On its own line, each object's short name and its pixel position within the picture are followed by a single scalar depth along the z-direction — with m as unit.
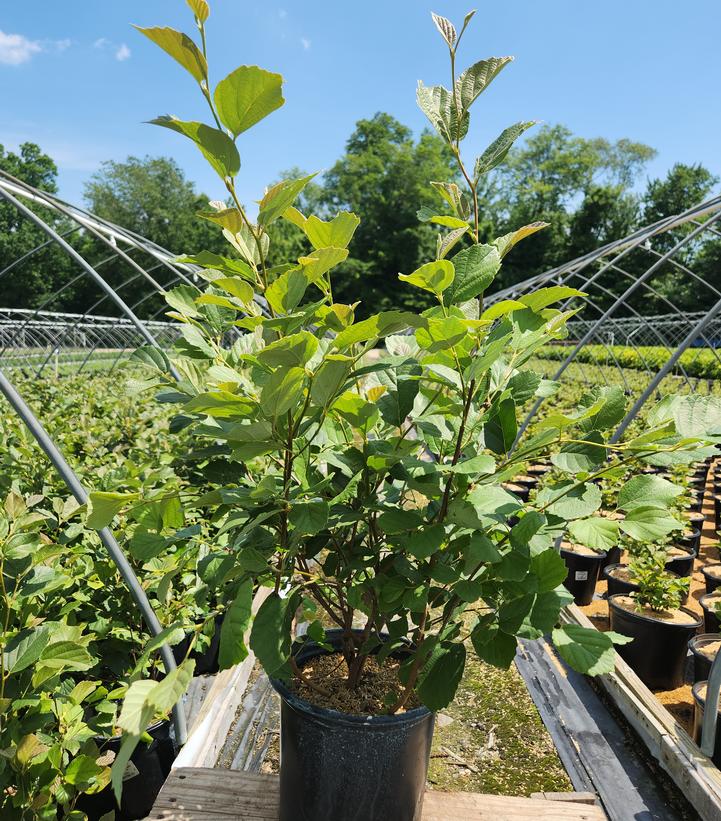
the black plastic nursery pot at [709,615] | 3.11
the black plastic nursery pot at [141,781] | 1.66
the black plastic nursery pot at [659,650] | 2.76
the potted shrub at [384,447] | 0.74
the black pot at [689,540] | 4.11
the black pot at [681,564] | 3.77
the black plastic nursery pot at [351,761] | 1.08
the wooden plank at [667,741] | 1.87
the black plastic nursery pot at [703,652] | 2.59
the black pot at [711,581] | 3.53
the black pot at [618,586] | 3.31
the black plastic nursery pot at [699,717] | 2.05
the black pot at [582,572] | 3.64
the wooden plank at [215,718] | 1.74
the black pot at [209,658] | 2.53
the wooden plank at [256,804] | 1.33
